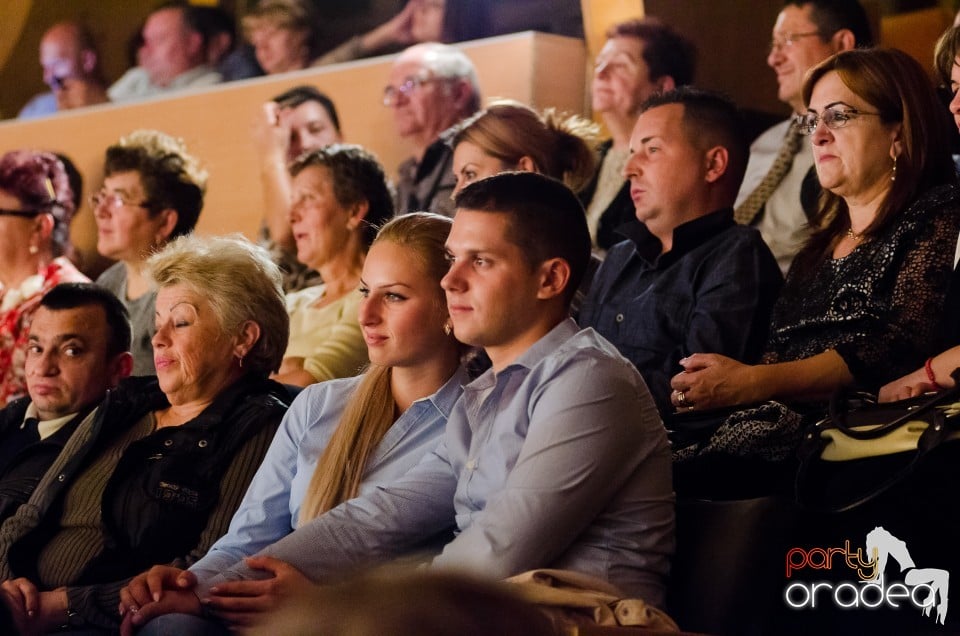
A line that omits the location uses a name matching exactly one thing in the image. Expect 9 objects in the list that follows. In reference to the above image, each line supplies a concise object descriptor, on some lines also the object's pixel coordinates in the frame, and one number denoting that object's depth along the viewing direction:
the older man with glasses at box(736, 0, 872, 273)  6.04
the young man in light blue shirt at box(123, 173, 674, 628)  3.34
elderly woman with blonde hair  4.50
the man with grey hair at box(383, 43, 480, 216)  7.27
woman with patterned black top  4.31
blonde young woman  4.16
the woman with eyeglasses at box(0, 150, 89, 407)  7.51
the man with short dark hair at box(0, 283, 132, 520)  5.70
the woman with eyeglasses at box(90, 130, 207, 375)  7.79
